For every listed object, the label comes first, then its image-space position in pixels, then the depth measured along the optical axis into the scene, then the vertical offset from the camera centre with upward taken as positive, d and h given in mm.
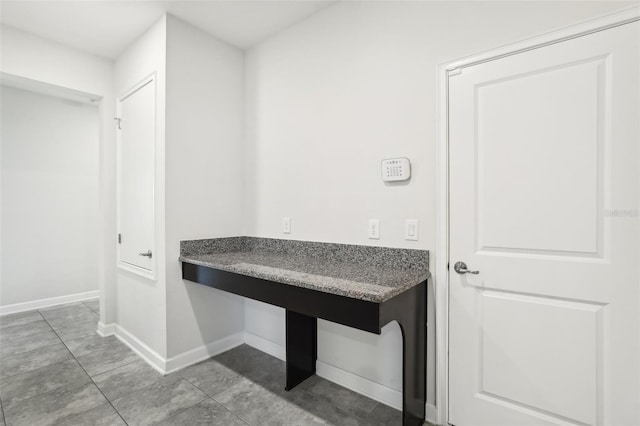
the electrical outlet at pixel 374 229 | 1954 -130
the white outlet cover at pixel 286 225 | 2484 -132
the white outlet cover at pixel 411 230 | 1799 -125
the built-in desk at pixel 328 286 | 1449 -426
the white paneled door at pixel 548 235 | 1283 -126
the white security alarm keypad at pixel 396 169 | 1813 +241
